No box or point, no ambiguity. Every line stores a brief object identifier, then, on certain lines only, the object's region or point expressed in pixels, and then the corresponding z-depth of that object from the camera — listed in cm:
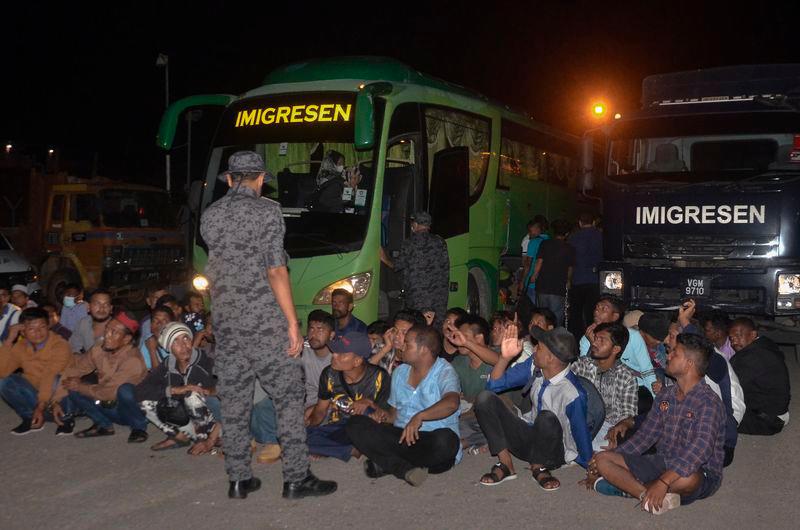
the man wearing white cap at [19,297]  967
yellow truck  1598
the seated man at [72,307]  942
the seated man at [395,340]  716
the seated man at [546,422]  583
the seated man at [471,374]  674
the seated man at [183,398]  666
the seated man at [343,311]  840
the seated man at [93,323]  834
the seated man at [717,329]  780
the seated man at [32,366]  745
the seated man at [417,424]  582
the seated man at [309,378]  672
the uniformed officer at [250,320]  537
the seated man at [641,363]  666
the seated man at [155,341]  792
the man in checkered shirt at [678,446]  505
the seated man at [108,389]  710
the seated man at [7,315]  911
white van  1373
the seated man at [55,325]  870
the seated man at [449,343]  754
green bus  927
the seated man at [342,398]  638
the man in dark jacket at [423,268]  920
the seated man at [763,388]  704
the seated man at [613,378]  632
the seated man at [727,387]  597
